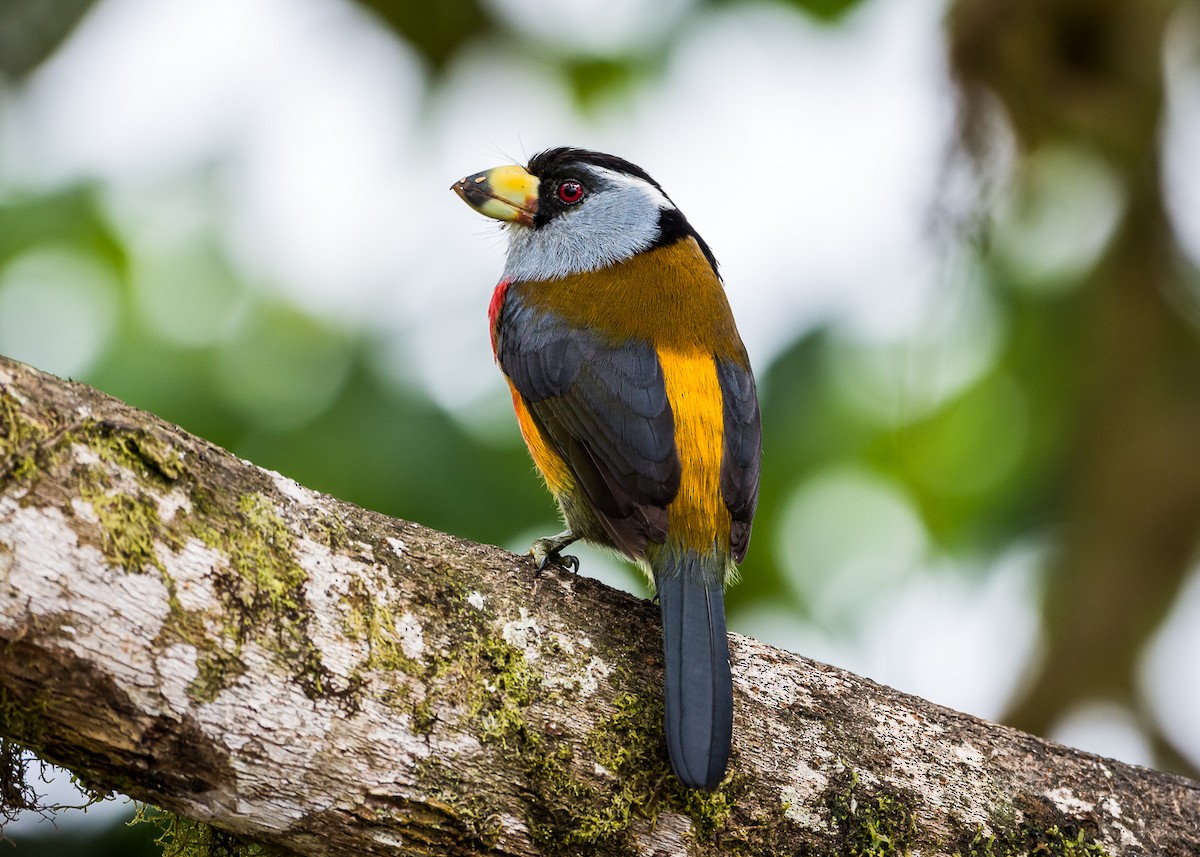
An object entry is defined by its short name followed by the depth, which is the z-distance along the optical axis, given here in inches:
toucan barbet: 212.3
